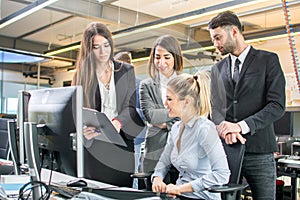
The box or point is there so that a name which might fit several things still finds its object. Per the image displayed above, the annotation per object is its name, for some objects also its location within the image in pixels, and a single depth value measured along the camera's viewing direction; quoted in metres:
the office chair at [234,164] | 1.43
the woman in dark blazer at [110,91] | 1.87
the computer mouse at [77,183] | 1.42
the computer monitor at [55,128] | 1.09
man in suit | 1.56
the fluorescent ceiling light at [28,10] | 2.84
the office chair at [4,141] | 2.84
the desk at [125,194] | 1.22
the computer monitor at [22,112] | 1.33
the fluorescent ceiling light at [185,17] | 2.59
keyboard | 1.29
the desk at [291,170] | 3.14
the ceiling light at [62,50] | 3.95
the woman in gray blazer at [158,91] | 1.89
